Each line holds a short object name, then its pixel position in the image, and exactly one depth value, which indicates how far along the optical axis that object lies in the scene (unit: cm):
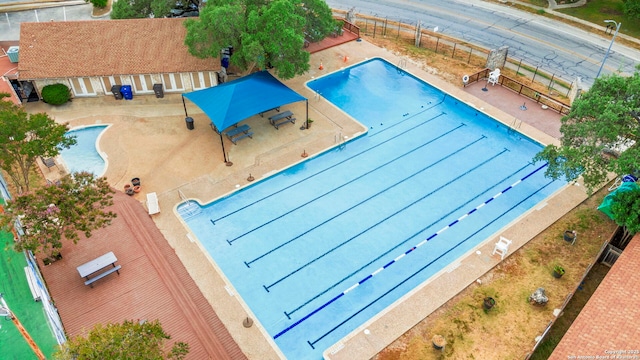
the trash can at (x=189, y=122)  2662
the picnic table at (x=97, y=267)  1786
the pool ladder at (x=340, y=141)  2641
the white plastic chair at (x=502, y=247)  1973
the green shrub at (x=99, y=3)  4203
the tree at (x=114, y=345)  1083
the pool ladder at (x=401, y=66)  3344
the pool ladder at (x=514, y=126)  2775
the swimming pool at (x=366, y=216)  1858
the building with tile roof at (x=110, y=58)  2783
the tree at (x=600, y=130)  1744
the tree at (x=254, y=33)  2555
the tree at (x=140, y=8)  3167
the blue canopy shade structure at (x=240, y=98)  2386
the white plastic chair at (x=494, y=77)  3140
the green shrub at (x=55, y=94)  2766
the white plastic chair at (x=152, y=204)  2150
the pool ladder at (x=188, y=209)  2189
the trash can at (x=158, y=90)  2861
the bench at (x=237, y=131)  2619
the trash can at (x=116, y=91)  2832
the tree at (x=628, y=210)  1773
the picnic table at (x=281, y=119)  2734
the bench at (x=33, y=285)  1667
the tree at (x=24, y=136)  1798
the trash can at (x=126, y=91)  2856
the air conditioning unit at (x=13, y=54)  2877
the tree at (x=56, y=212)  1611
